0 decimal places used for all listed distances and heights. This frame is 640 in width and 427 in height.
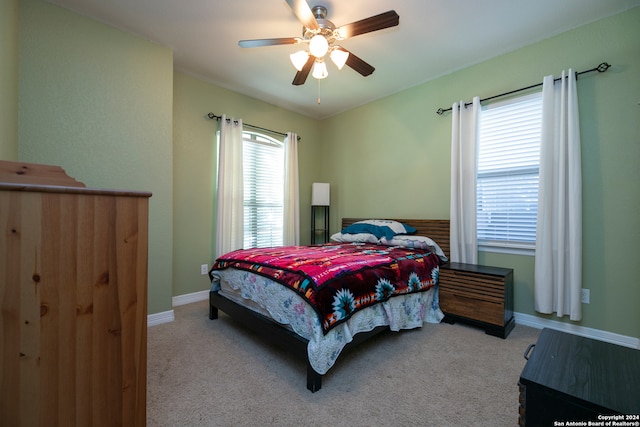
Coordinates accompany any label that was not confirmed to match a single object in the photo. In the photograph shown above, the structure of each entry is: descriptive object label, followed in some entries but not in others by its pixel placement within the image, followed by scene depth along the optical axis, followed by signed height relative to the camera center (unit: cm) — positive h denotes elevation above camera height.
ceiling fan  179 +132
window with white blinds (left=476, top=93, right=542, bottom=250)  261 +42
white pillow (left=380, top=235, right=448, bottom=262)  292 -34
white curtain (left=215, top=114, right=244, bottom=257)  337 +28
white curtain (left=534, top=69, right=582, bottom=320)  229 +7
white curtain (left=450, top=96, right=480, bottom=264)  286 +35
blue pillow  320 -19
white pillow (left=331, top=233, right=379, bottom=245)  326 -32
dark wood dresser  82 -58
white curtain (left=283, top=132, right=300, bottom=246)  407 +29
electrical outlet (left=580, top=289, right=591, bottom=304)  231 -70
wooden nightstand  232 -76
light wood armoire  69 -27
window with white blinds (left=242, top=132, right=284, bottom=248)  374 +32
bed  168 -62
